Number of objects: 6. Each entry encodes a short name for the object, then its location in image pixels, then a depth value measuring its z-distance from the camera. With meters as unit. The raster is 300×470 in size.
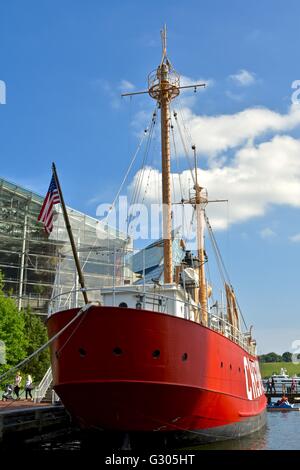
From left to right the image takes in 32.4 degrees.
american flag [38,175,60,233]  14.59
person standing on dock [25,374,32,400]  25.85
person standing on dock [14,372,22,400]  25.12
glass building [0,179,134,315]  42.88
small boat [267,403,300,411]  39.81
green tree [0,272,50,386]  32.66
